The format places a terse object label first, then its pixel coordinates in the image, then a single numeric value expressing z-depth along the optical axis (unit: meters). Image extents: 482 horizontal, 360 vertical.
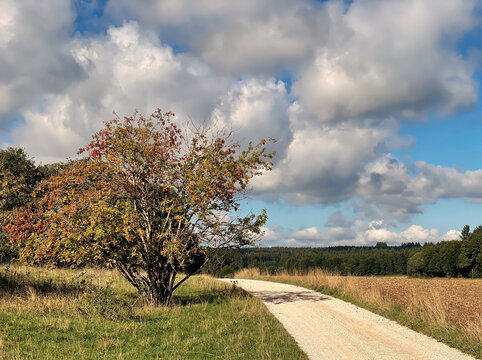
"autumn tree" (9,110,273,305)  16.53
